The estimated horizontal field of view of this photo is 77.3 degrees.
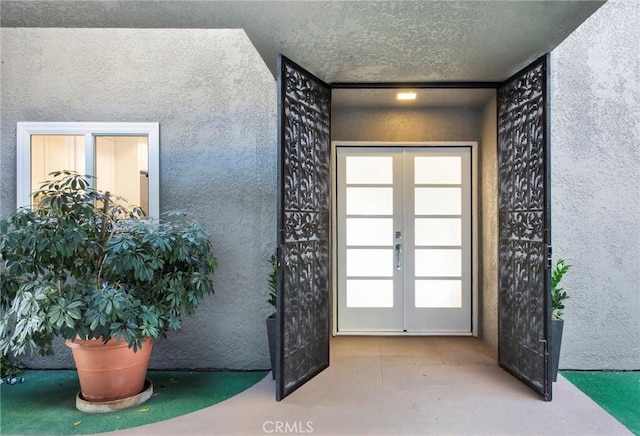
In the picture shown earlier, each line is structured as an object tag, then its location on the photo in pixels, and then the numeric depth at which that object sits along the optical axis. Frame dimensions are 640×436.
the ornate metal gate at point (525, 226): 3.13
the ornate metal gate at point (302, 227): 3.15
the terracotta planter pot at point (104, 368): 3.17
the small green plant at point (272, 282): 3.84
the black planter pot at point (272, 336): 3.57
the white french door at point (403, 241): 4.87
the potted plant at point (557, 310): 3.37
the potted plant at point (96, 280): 2.95
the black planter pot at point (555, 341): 3.34
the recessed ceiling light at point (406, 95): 4.20
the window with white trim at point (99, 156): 4.04
